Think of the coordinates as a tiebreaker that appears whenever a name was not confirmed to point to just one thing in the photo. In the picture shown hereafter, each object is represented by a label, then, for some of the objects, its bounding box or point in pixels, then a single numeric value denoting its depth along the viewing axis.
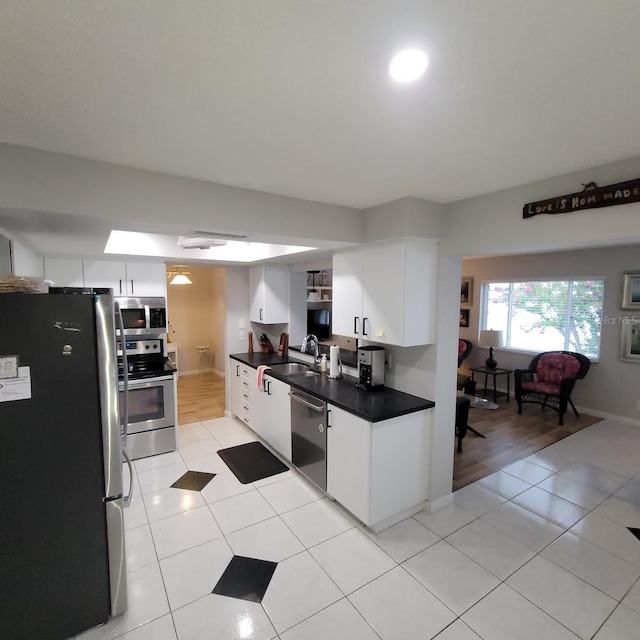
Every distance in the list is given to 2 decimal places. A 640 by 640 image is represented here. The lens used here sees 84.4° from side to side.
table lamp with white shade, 5.96
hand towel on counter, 3.94
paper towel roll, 3.51
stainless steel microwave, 3.96
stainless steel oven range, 3.72
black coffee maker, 3.08
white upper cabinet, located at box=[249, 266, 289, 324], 4.50
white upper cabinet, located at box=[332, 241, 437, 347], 2.64
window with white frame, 5.27
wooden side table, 5.87
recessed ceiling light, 1.02
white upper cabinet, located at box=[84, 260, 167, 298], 3.76
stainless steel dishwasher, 2.97
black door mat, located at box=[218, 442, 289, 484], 3.42
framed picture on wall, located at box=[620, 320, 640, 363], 4.74
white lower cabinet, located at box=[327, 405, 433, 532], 2.54
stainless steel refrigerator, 1.65
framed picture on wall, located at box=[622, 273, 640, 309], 4.70
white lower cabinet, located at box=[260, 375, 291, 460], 3.54
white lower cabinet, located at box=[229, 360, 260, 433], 4.27
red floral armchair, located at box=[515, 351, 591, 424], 4.89
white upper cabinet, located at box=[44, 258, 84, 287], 3.56
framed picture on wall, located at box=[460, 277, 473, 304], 6.67
